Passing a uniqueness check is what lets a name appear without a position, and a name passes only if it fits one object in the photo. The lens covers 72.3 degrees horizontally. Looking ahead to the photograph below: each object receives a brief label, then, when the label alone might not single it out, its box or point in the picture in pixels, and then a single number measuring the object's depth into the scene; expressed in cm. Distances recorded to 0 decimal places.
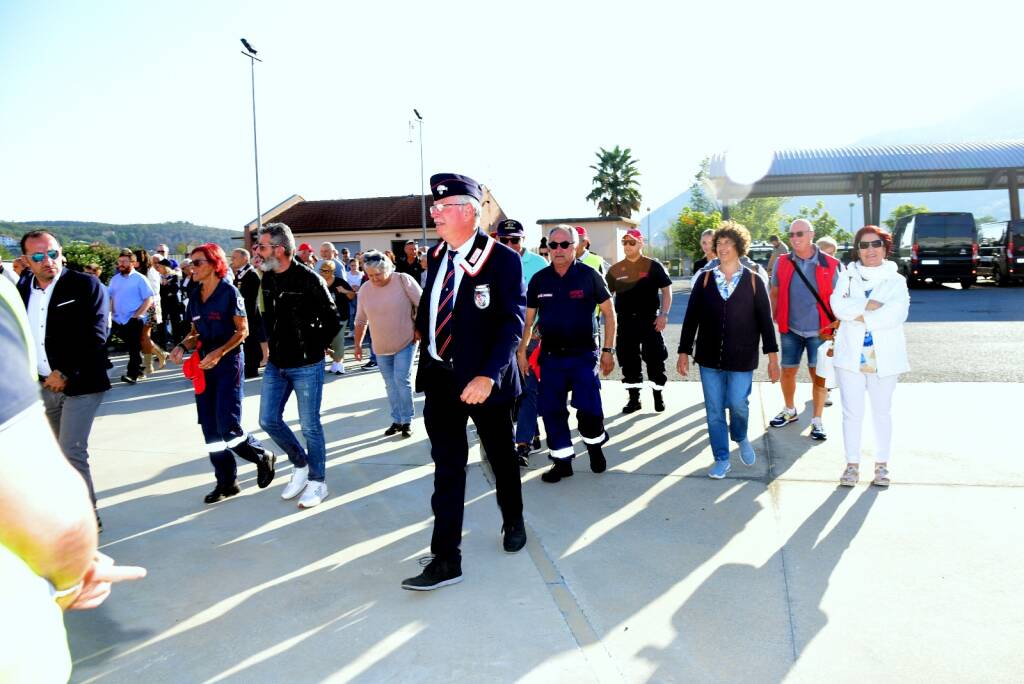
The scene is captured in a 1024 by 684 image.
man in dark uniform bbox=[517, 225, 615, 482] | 533
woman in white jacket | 482
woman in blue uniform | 488
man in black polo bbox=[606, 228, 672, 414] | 734
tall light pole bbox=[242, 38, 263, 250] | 2466
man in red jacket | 632
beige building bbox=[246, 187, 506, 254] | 4691
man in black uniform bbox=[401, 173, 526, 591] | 368
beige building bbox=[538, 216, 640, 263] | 3853
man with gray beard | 483
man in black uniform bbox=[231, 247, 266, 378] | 536
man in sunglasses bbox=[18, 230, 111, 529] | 427
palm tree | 6025
